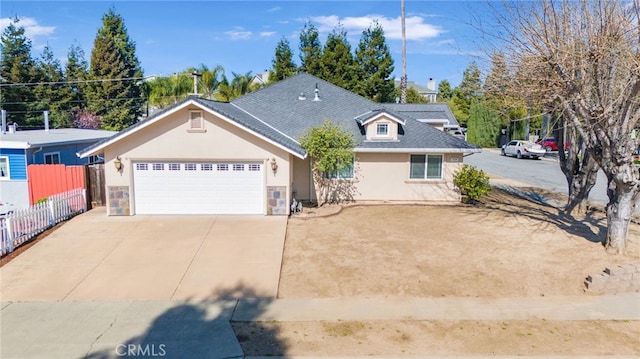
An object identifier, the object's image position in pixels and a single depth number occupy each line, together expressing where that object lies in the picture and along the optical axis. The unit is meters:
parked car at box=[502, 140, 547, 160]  36.00
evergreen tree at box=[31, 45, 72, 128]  38.56
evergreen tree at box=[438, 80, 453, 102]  67.38
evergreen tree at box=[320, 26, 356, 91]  37.44
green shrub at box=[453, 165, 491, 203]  16.59
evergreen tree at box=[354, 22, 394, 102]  38.41
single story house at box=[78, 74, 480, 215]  14.34
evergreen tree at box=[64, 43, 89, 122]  40.34
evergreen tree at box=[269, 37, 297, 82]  38.91
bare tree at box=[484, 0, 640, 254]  9.95
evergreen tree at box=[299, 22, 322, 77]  38.53
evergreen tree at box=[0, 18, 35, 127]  37.09
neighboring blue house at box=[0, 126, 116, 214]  16.88
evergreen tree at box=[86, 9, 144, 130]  40.19
